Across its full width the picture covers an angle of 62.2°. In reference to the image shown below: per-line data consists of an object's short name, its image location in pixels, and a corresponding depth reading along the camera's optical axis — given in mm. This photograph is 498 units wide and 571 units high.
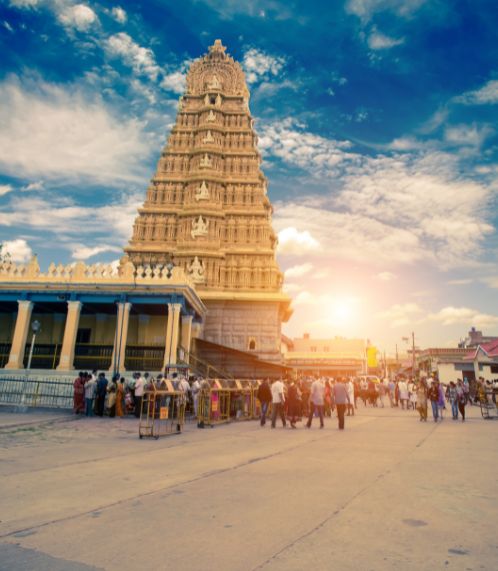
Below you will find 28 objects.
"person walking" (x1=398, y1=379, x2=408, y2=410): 24312
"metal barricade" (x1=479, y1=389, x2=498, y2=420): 17797
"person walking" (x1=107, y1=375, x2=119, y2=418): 16797
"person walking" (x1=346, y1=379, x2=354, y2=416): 19762
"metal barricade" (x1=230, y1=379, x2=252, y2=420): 17188
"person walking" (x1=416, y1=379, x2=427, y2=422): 16625
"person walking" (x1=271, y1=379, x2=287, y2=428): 14422
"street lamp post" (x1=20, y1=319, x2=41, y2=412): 16777
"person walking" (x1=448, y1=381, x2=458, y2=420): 17500
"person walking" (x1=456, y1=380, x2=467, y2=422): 16838
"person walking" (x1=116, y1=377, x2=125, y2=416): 16766
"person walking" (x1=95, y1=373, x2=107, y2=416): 16875
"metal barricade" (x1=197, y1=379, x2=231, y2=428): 14186
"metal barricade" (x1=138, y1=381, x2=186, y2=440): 11648
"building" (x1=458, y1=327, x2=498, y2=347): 66300
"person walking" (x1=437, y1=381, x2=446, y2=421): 17484
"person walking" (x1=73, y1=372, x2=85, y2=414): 17094
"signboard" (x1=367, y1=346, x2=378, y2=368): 71188
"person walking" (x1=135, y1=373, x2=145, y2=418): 15968
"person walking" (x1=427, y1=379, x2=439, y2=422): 16938
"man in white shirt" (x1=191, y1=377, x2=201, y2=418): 14966
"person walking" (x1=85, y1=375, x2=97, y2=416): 16656
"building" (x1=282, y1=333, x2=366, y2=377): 56531
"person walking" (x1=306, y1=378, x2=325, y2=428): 14578
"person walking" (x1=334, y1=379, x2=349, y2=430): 13727
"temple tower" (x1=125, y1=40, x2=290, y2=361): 36094
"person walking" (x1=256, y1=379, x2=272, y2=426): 14984
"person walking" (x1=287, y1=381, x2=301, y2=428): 14602
